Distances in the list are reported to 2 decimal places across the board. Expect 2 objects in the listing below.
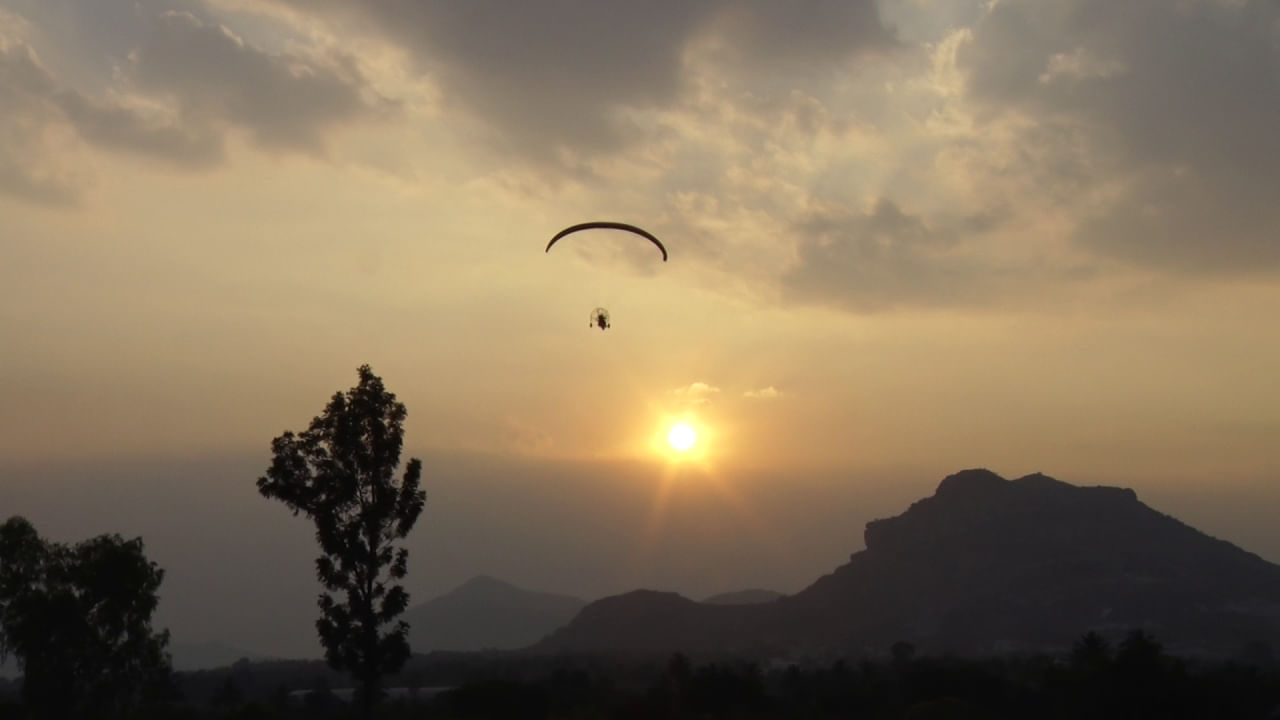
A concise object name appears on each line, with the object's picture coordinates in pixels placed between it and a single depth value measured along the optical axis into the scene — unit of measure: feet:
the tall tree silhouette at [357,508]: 156.76
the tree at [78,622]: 168.55
